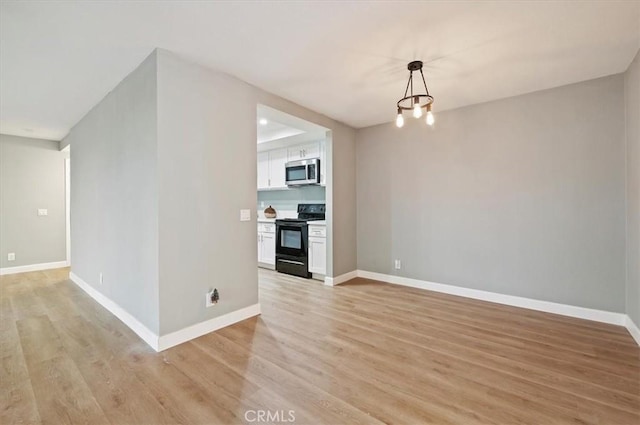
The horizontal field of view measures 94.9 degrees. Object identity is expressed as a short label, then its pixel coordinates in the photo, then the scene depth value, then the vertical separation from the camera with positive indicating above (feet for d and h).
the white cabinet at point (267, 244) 17.46 -1.92
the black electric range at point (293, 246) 15.78 -1.93
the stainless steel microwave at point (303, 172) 16.49 +2.31
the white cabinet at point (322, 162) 16.43 +2.76
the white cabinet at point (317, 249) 14.99 -1.98
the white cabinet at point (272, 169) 18.66 +2.83
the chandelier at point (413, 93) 8.47 +4.33
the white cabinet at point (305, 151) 16.80 +3.58
